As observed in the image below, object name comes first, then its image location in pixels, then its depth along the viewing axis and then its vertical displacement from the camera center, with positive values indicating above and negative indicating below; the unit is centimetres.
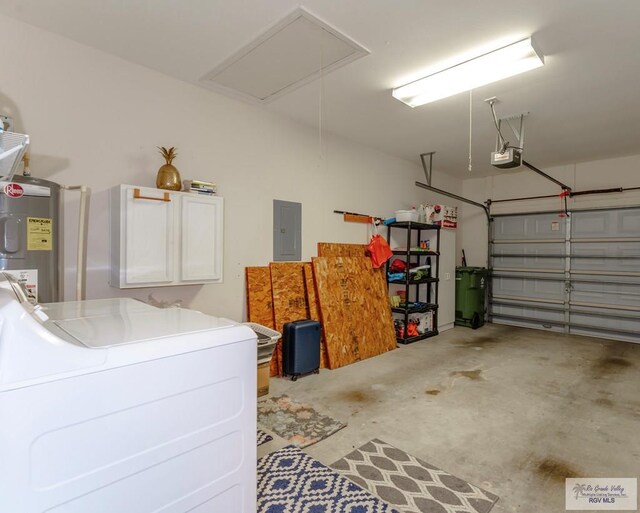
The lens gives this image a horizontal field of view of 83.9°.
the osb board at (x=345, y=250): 468 +7
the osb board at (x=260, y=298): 385 -48
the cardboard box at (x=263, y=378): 334 -117
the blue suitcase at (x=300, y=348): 377 -99
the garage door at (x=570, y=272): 573 -26
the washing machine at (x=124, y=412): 91 -48
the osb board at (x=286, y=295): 400 -46
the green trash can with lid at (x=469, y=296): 656 -73
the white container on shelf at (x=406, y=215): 537 +62
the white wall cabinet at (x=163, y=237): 265 +14
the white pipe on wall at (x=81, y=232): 257 +16
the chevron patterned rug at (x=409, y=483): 198 -137
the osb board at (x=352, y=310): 435 -71
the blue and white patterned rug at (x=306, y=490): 194 -137
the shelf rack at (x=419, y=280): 535 -37
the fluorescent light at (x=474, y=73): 267 +152
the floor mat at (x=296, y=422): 267 -134
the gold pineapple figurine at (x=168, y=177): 294 +64
